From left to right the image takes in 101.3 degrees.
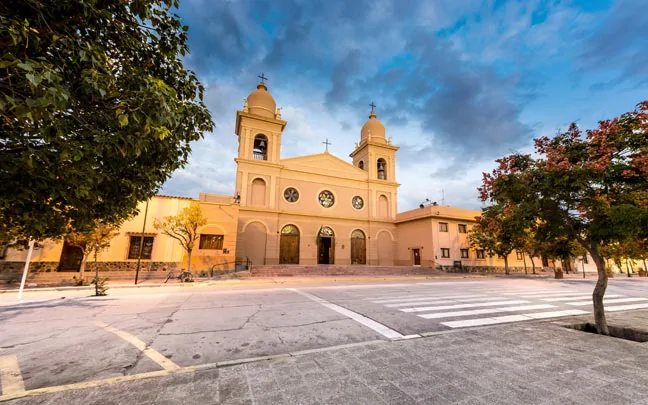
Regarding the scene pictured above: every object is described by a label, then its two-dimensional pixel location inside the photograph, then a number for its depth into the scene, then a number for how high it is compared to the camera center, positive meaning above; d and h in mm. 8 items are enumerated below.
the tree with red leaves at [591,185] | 5020 +1516
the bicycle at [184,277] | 16292 -1527
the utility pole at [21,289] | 9953 -1455
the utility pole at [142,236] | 16902 +1029
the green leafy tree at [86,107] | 2330 +1427
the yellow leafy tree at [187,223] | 17031 +1877
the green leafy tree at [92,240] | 14797 +643
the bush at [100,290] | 10760 -1539
